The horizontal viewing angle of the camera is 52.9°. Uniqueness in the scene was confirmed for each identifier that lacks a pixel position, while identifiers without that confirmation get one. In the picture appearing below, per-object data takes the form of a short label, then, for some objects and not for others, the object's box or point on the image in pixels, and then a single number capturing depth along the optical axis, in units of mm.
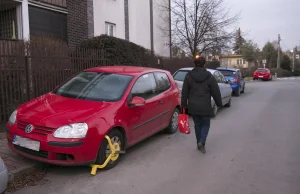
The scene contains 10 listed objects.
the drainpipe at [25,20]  10906
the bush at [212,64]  24439
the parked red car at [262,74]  35844
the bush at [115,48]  11219
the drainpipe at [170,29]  21644
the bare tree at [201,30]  20734
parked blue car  15734
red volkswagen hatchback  4312
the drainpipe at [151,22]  19578
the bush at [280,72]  55200
